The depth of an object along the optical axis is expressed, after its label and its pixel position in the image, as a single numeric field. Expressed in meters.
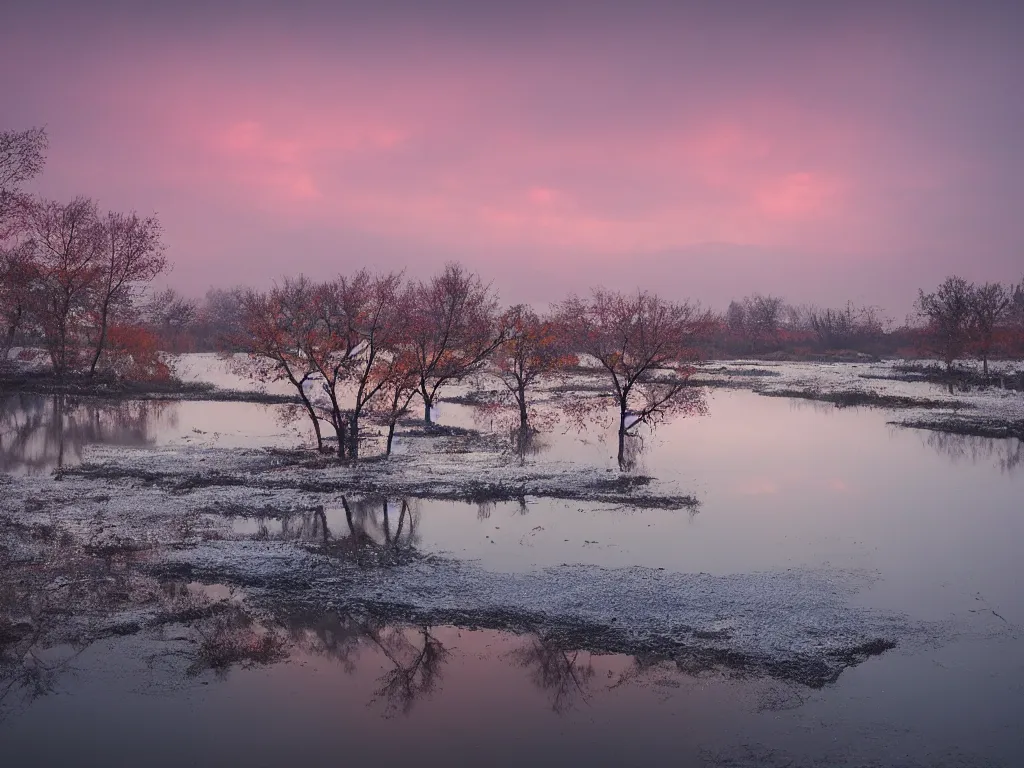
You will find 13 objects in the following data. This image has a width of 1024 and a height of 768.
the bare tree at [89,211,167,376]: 47.22
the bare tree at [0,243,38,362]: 37.46
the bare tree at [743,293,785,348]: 102.88
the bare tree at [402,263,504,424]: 29.97
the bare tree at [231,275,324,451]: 25.36
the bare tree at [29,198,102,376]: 45.22
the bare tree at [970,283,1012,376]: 59.72
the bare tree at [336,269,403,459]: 25.50
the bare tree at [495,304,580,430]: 35.91
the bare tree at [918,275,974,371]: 60.88
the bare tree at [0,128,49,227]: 22.22
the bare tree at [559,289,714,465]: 29.98
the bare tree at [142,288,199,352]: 83.00
